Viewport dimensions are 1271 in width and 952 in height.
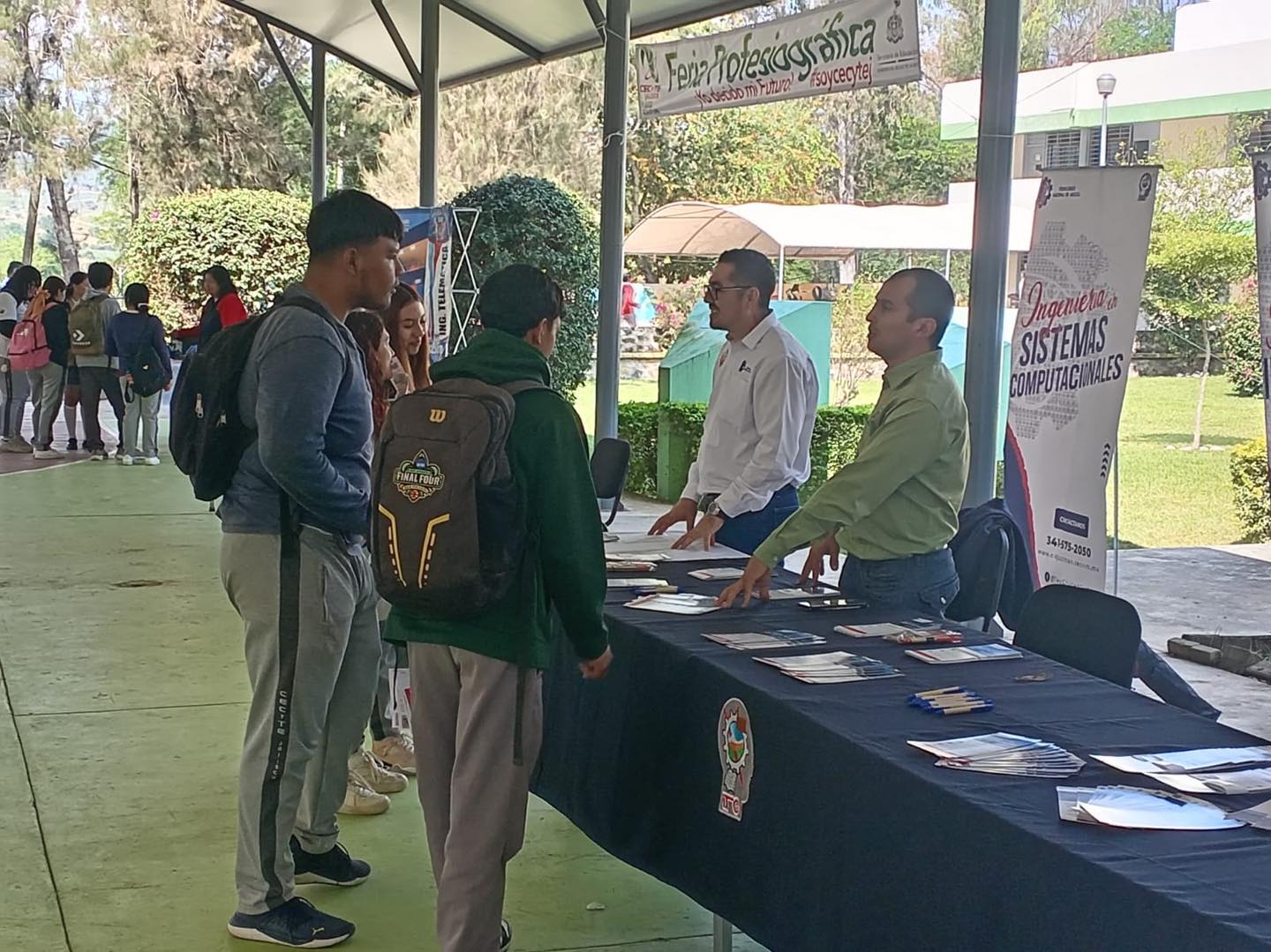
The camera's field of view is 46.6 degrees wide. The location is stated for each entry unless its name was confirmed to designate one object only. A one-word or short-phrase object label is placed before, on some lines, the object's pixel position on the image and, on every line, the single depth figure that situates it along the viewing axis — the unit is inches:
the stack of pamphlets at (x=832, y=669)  110.3
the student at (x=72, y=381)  501.6
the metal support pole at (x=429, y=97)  458.3
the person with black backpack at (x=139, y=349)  458.6
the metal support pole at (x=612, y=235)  343.6
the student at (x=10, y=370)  519.2
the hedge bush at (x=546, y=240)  518.9
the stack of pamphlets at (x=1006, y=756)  89.5
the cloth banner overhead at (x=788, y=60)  242.7
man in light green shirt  134.6
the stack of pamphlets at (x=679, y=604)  134.9
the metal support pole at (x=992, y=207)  199.3
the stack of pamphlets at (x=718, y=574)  153.4
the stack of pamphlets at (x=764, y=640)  121.3
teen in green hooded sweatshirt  107.7
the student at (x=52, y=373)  493.4
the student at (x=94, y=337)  476.7
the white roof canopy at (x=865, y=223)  606.5
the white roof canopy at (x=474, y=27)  362.9
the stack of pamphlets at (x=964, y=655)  117.3
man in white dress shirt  174.9
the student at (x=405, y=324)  185.9
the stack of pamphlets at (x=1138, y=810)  80.0
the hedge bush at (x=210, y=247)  807.7
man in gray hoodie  120.0
